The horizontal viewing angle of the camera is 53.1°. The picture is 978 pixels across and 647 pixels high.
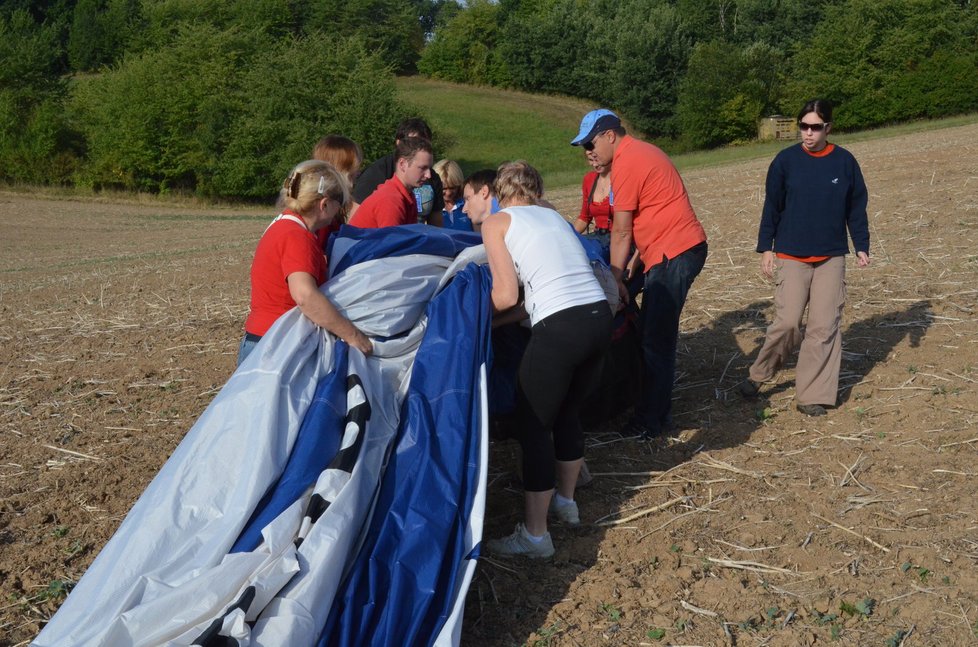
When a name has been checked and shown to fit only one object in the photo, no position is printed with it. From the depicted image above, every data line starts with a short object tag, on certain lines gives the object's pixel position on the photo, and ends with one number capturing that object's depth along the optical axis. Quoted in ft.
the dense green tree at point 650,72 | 213.66
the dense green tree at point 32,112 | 159.43
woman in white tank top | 14.85
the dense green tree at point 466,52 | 257.55
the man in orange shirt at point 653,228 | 19.67
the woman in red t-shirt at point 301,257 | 15.15
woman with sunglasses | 21.08
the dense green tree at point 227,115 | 158.38
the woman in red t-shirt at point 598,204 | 22.39
